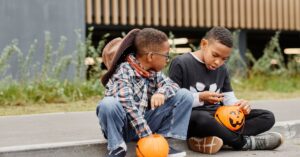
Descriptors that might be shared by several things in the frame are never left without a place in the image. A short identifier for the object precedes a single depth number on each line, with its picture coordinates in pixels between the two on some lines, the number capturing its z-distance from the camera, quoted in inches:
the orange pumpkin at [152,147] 193.5
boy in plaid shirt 192.9
